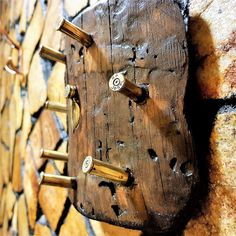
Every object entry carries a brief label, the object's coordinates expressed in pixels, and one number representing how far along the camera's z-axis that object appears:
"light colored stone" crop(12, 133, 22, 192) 1.35
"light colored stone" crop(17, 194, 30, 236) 1.20
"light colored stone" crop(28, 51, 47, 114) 1.14
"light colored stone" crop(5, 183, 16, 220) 1.47
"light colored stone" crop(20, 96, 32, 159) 1.27
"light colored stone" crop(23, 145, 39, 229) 1.12
